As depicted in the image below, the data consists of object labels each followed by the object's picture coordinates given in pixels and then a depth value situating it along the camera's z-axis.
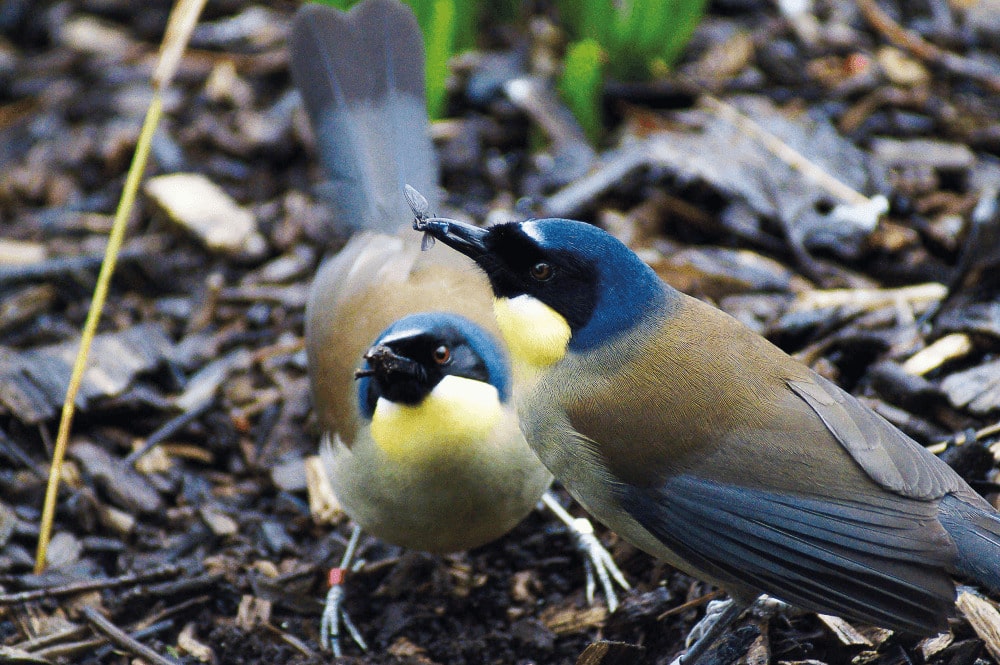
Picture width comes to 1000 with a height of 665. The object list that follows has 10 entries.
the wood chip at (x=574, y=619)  7.29
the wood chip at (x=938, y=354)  7.80
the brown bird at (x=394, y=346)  7.07
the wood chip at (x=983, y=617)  5.89
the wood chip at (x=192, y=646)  7.19
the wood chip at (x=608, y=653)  6.31
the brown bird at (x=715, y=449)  5.64
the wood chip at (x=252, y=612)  7.43
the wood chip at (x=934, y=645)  6.09
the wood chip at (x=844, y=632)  6.25
